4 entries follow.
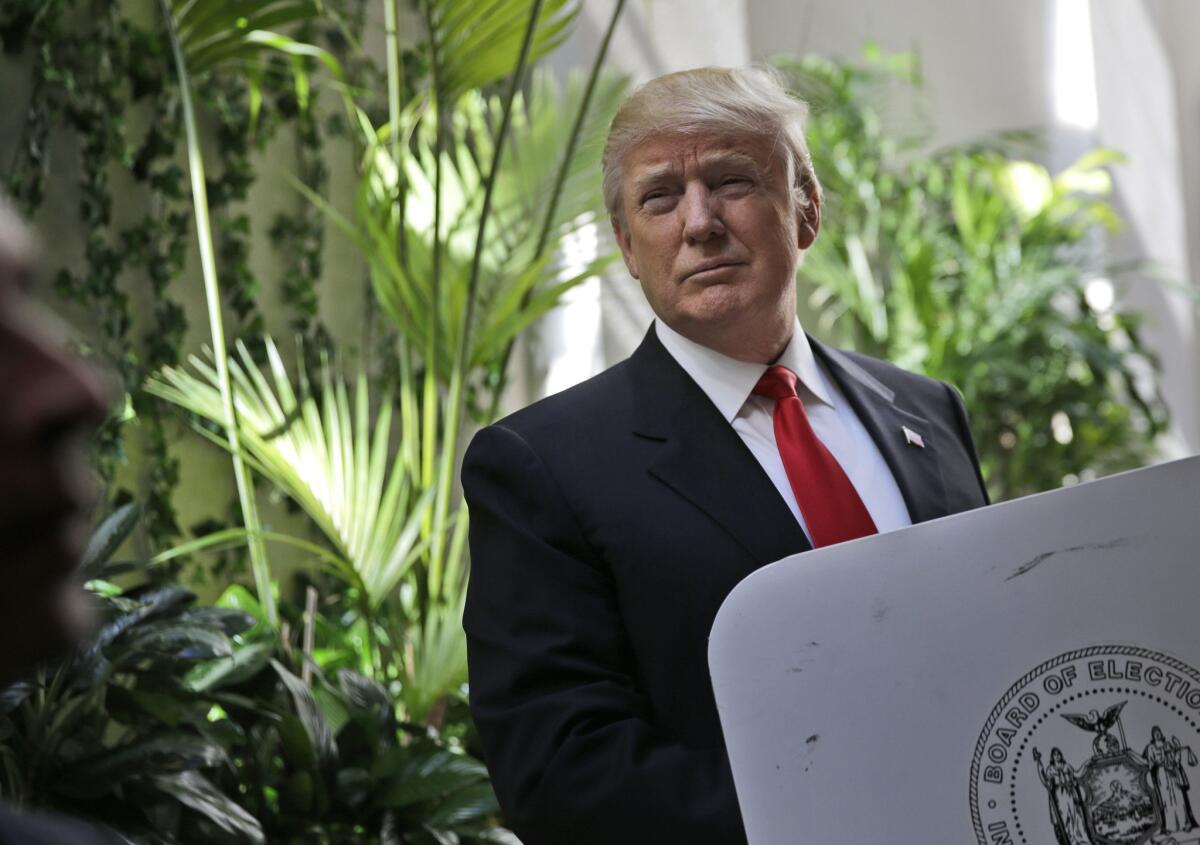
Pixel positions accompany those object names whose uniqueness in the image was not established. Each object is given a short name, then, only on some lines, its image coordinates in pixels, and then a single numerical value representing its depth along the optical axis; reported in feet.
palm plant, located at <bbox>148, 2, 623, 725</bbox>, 11.00
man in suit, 4.48
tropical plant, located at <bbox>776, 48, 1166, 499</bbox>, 19.88
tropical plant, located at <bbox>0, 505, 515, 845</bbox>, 7.87
